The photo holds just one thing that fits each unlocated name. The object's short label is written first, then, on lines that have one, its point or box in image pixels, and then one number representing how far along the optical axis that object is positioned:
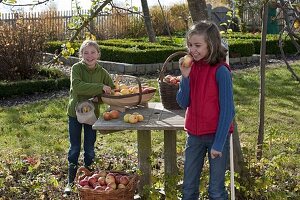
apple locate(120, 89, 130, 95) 4.77
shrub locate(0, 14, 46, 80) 11.09
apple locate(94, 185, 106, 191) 4.37
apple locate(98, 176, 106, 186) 4.45
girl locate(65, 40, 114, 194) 4.84
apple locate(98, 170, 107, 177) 4.54
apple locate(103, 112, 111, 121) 4.46
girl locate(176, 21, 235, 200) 3.74
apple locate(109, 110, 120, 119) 4.50
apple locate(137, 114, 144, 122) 4.36
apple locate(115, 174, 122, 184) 4.46
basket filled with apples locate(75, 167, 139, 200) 4.32
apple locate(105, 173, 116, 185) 4.41
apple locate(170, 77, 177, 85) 4.81
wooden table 4.40
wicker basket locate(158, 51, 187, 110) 4.73
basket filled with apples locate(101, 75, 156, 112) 4.68
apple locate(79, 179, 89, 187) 4.47
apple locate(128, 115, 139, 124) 4.31
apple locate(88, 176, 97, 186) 4.47
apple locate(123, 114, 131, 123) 4.34
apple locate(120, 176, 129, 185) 4.41
